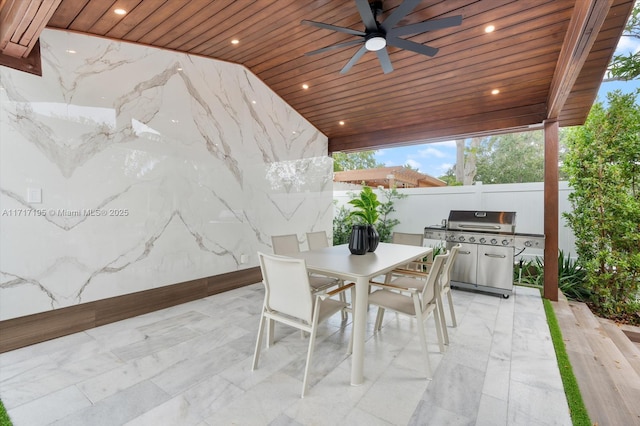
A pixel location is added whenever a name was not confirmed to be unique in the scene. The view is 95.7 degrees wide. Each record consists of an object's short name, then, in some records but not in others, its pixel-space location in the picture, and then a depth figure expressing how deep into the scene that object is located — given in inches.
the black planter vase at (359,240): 108.0
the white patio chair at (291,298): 72.5
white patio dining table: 75.7
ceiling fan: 86.6
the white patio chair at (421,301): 82.0
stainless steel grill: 149.9
